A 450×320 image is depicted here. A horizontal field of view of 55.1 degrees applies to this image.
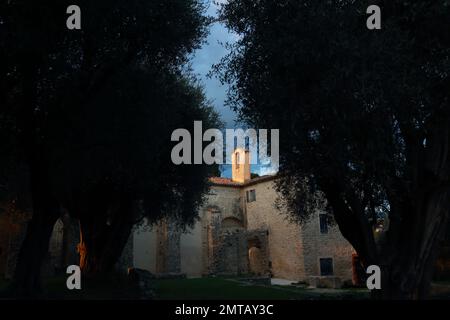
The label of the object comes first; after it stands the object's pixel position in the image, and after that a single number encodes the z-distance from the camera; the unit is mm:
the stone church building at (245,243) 33656
